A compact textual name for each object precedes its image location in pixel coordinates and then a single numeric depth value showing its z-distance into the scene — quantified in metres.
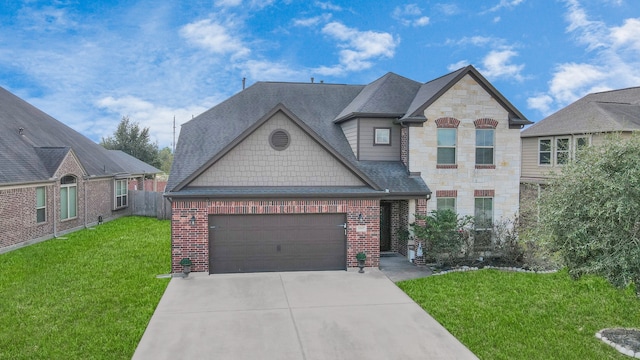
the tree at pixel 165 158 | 56.76
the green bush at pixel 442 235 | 13.70
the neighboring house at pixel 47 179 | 16.48
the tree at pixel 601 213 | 7.67
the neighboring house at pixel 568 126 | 20.34
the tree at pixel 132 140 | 47.81
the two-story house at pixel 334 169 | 12.55
